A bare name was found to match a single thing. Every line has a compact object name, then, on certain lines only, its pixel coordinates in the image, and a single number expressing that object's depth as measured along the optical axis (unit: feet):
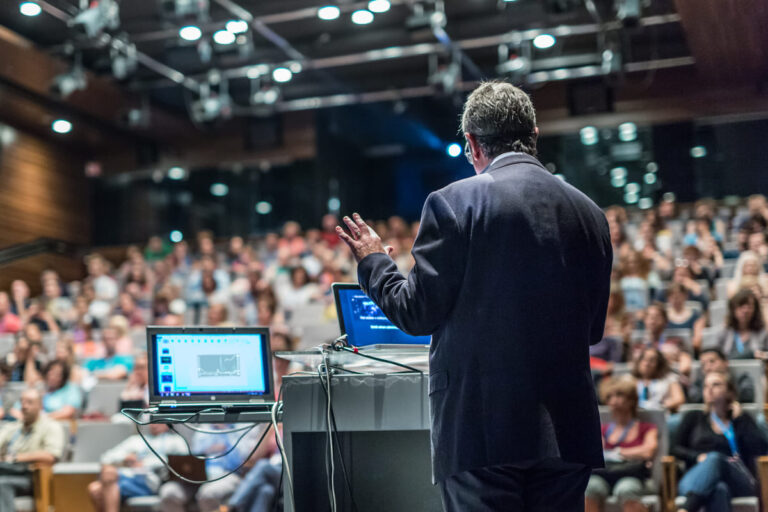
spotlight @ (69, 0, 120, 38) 24.09
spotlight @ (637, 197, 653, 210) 34.83
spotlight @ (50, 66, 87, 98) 29.55
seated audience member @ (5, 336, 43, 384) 23.13
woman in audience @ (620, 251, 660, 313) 23.84
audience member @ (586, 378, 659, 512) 14.15
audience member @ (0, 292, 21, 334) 27.53
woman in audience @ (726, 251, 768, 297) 20.97
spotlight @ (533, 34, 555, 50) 30.27
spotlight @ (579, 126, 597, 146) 36.63
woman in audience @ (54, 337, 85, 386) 21.53
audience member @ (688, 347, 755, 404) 15.53
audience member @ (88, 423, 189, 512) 15.94
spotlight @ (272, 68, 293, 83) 32.71
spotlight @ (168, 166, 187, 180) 41.47
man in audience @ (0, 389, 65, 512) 17.92
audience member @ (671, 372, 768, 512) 13.96
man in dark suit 5.44
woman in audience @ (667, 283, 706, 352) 21.12
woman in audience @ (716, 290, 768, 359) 18.13
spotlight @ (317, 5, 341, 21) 28.48
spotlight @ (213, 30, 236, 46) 28.45
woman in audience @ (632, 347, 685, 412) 17.11
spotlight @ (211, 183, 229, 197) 41.11
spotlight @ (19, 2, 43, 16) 27.76
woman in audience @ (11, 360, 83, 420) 21.02
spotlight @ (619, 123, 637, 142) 35.96
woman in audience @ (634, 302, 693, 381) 18.17
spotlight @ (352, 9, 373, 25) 29.40
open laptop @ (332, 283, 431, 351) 8.06
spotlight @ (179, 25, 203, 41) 27.55
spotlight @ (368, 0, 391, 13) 28.12
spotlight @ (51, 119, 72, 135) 36.47
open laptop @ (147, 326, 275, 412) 8.96
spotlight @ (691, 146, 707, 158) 34.32
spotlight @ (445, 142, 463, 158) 39.55
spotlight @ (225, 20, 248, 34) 28.22
